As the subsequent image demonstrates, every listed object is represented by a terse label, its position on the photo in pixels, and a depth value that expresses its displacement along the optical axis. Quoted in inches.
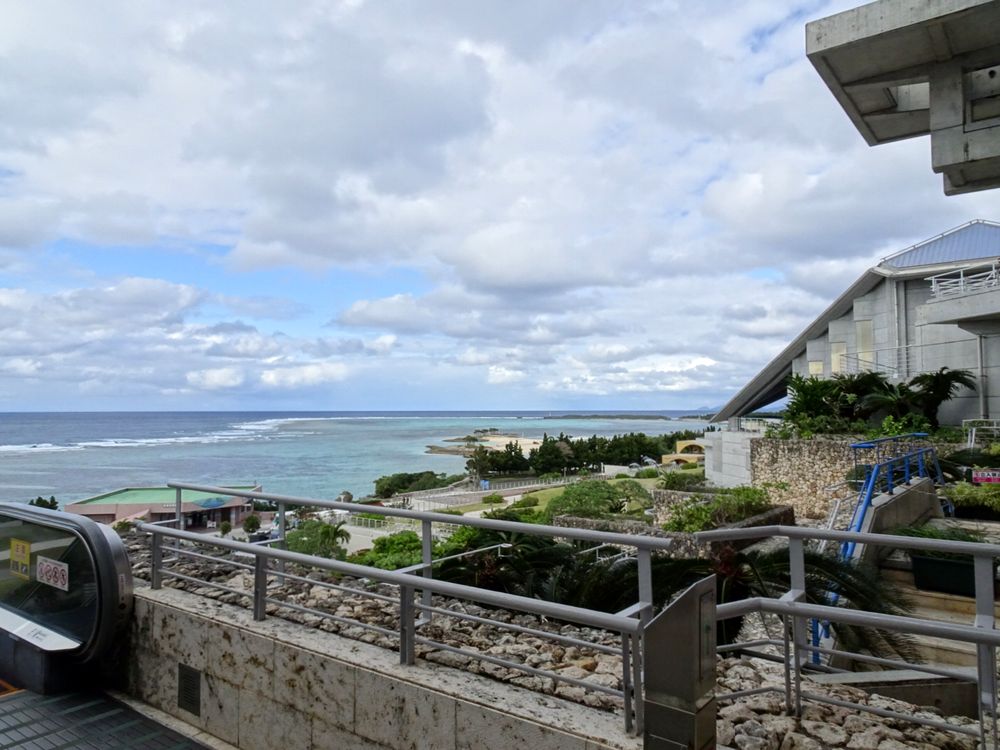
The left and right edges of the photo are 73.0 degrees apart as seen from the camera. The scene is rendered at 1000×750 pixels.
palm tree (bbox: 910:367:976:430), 912.3
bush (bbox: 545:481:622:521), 832.3
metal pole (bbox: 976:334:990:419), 903.7
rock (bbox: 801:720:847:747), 114.7
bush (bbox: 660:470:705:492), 997.2
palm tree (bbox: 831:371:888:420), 960.9
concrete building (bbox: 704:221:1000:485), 839.7
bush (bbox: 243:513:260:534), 1055.6
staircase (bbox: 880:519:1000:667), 258.7
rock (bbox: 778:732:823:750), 112.8
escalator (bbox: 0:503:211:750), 182.7
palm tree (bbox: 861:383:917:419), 917.2
